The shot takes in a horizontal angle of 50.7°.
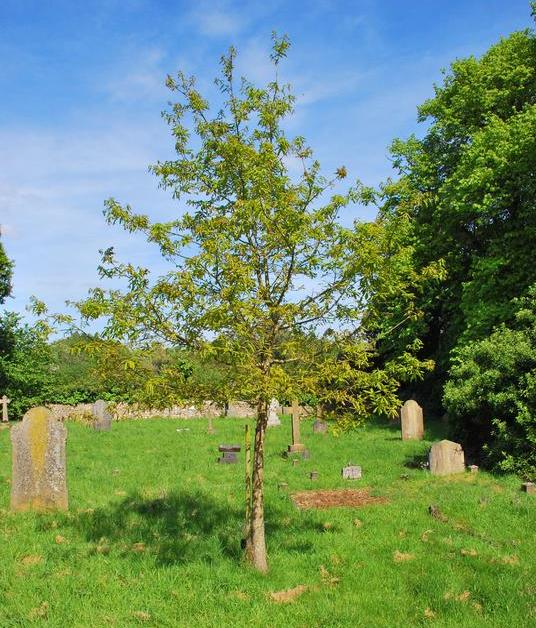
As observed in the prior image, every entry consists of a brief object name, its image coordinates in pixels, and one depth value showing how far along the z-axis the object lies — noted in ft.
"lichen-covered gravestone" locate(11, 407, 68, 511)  35.09
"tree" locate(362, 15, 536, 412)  71.36
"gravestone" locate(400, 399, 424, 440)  70.69
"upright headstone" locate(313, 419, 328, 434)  79.98
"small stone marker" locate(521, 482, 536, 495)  40.68
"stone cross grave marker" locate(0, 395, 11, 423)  97.40
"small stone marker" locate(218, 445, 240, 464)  53.51
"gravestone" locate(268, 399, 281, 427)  89.20
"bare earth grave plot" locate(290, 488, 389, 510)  38.50
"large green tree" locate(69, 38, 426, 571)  22.70
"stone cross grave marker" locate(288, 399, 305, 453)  59.82
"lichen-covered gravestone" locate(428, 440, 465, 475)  48.39
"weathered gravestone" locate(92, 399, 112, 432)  81.71
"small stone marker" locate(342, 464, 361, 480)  46.98
